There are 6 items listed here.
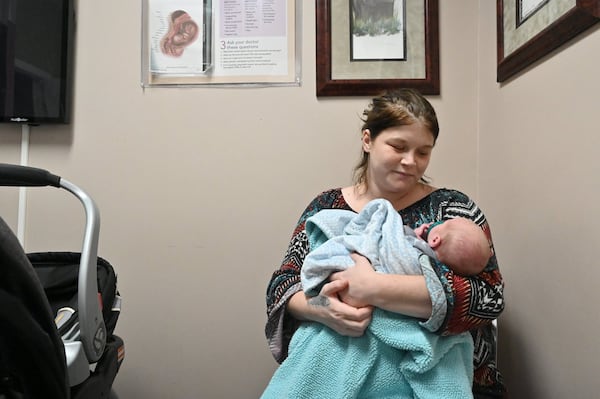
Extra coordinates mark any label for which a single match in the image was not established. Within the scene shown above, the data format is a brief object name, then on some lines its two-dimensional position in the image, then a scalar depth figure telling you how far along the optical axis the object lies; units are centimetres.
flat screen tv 147
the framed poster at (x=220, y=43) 150
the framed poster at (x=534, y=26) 91
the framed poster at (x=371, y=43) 147
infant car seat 55
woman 86
